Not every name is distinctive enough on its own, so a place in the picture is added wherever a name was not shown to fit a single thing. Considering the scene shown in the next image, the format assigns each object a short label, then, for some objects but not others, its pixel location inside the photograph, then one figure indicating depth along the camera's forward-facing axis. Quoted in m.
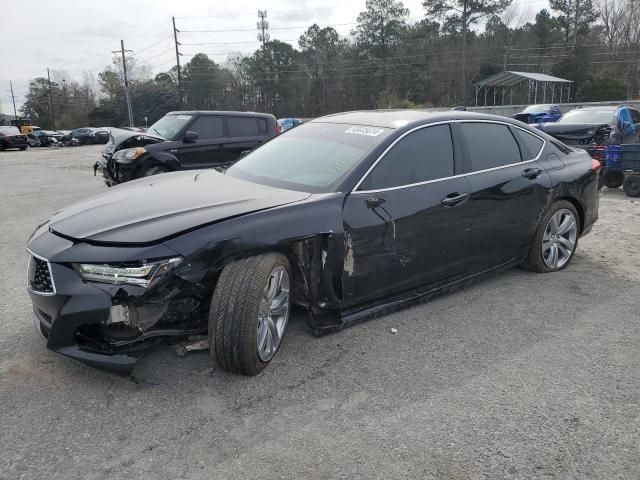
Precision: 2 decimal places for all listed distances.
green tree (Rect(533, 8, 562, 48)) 56.90
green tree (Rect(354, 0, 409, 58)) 60.56
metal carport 33.13
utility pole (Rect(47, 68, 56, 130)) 74.50
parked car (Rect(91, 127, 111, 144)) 43.78
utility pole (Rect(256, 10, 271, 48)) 65.00
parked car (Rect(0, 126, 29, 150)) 32.25
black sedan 2.89
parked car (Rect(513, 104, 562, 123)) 20.05
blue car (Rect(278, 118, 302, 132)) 27.58
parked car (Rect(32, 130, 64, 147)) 43.05
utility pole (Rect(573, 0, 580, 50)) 55.72
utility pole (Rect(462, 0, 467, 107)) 50.74
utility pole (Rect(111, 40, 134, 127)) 58.59
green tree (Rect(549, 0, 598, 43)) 55.91
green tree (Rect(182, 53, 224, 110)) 66.50
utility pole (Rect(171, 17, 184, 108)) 53.04
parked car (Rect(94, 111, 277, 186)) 9.30
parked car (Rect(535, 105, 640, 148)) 11.80
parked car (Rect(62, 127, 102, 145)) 42.78
